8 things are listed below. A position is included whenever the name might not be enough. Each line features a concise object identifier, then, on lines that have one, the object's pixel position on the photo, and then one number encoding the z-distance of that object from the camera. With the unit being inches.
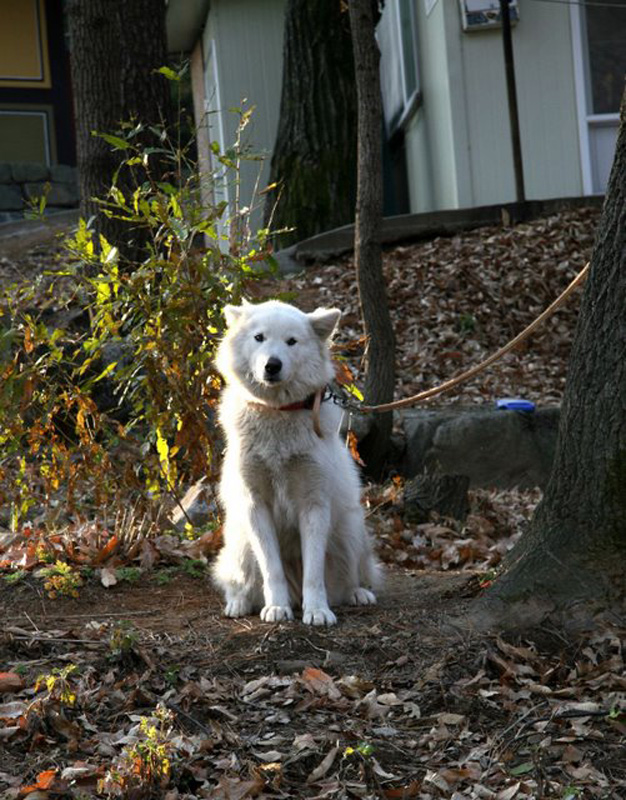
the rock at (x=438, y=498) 327.6
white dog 217.3
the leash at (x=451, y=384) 216.8
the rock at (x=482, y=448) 380.5
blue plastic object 392.8
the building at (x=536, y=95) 538.3
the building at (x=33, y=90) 1015.0
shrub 251.1
